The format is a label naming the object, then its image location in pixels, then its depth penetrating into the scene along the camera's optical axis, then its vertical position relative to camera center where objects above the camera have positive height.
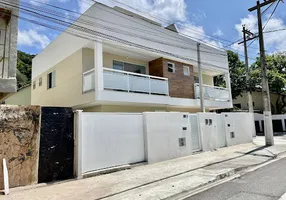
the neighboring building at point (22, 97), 18.86 +2.83
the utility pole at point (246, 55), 19.73 +6.22
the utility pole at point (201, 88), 15.01 +2.36
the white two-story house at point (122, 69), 11.05 +3.58
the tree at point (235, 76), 28.52 +6.07
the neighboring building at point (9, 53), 6.80 +2.42
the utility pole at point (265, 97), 13.73 +1.46
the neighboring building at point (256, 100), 32.34 +2.95
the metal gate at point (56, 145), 6.66 -0.52
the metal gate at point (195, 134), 11.72 -0.59
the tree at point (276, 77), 26.00 +5.20
